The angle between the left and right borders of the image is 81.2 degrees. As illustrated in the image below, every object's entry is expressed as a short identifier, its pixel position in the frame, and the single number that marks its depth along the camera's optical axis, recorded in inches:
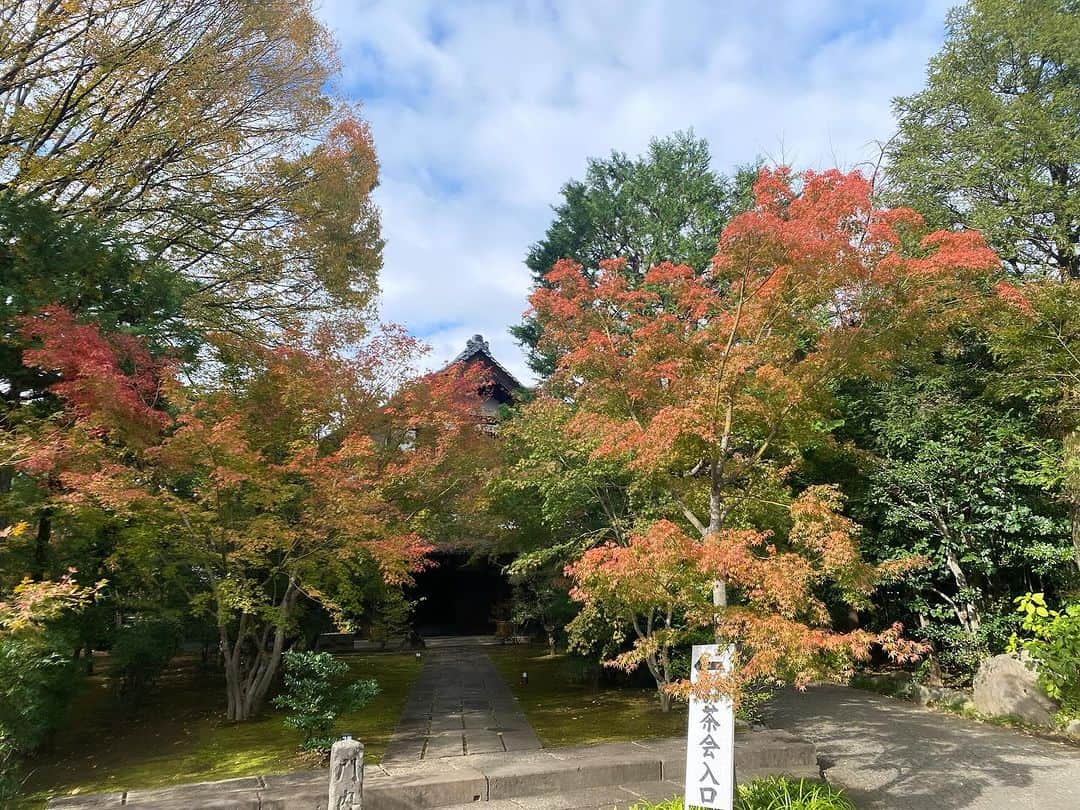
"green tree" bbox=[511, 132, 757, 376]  679.7
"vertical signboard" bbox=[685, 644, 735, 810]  182.1
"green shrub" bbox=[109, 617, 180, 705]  354.0
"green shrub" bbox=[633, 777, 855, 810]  208.1
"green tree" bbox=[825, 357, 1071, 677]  358.6
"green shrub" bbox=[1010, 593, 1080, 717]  292.7
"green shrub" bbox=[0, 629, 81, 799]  233.9
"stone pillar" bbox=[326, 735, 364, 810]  185.0
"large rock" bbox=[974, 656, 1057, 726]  324.2
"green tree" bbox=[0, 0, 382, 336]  357.4
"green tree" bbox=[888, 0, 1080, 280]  434.6
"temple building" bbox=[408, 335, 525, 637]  783.1
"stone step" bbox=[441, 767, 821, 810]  227.9
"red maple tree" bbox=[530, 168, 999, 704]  197.4
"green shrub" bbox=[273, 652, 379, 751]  262.4
